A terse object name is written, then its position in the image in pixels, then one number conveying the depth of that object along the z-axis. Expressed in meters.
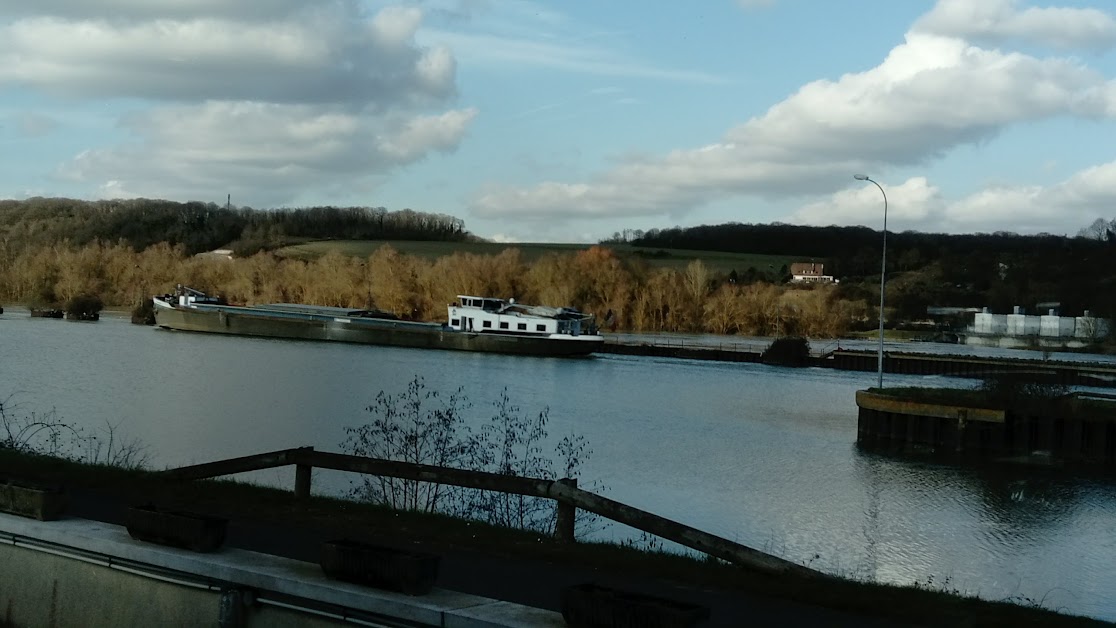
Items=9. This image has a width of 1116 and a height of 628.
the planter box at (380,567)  6.73
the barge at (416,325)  85.69
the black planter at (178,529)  7.50
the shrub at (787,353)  81.62
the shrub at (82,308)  119.56
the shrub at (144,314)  115.62
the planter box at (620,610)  5.98
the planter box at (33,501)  8.05
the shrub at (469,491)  14.93
